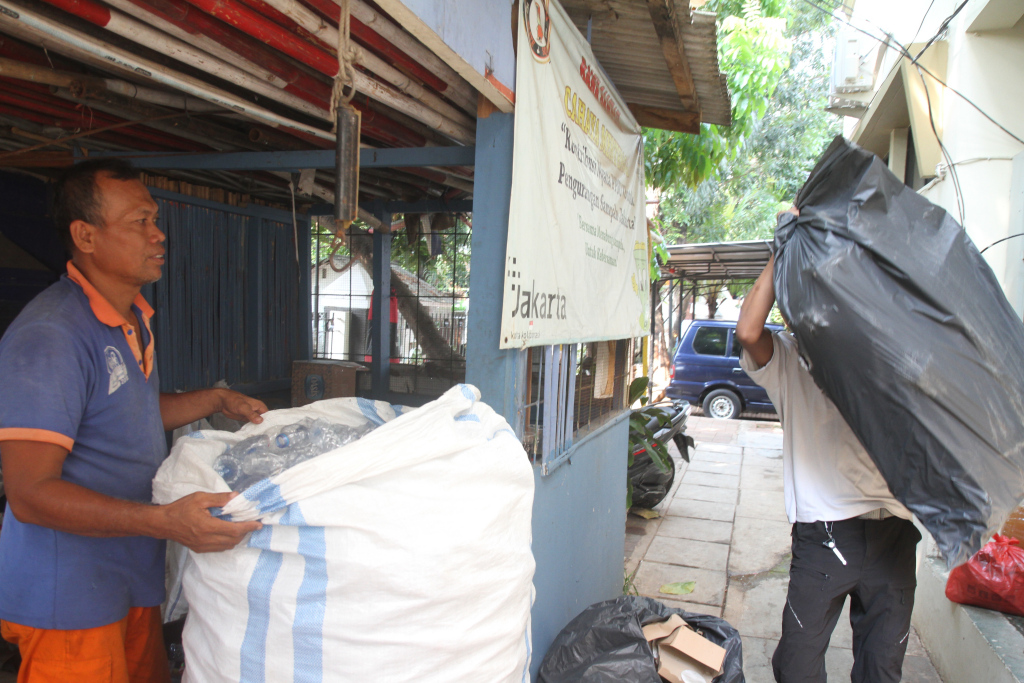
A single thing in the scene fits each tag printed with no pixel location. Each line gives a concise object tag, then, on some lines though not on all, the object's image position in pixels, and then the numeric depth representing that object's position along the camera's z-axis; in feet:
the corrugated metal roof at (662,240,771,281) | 30.37
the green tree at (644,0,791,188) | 17.99
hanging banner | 6.29
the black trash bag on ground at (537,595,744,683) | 7.31
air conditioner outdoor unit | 22.52
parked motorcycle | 17.72
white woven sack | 3.78
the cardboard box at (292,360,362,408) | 14.25
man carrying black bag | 7.18
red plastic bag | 9.22
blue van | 34.93
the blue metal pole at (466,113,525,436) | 6.32
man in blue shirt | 3.98
